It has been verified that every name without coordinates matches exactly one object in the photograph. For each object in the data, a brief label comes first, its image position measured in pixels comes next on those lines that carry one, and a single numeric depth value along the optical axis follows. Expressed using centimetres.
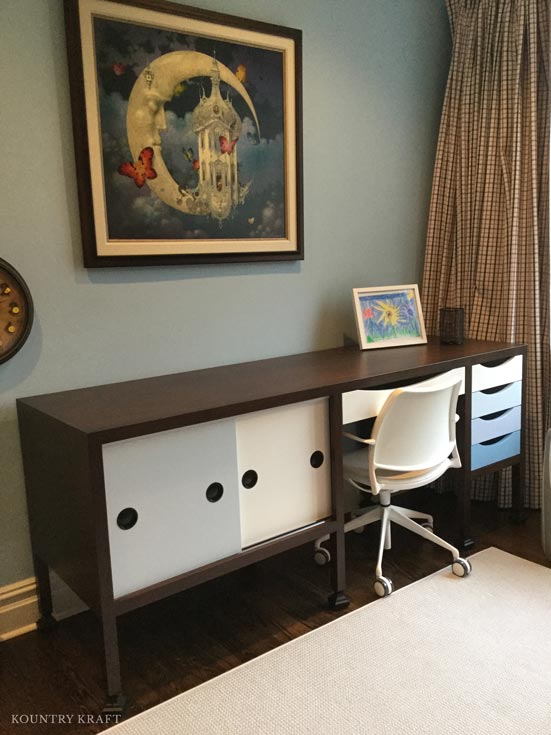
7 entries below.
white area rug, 166
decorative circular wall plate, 194
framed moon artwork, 208
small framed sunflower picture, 272
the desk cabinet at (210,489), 172
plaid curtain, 279
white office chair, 218
